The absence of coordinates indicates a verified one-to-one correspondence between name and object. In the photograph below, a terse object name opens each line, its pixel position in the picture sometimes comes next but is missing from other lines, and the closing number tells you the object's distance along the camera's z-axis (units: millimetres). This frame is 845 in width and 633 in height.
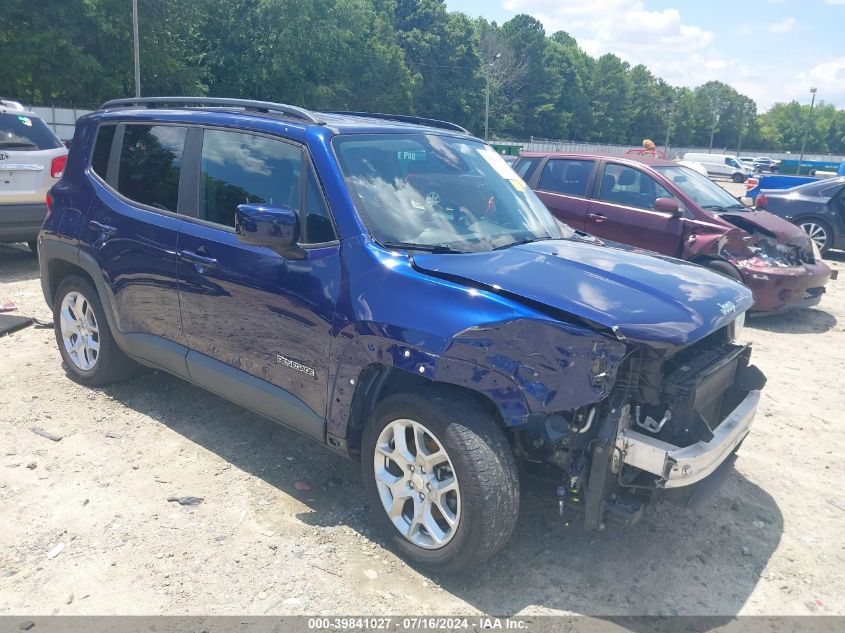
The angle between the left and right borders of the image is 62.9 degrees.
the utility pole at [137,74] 25438
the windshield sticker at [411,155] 3789
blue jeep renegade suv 2832
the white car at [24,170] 8180
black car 11867
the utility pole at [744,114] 125688
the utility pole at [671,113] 108812
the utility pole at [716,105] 120012
